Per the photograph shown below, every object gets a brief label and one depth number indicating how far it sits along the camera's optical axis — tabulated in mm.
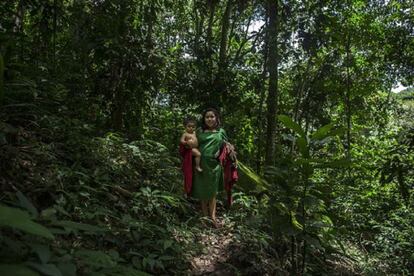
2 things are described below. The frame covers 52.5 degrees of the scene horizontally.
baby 5895
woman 5898
